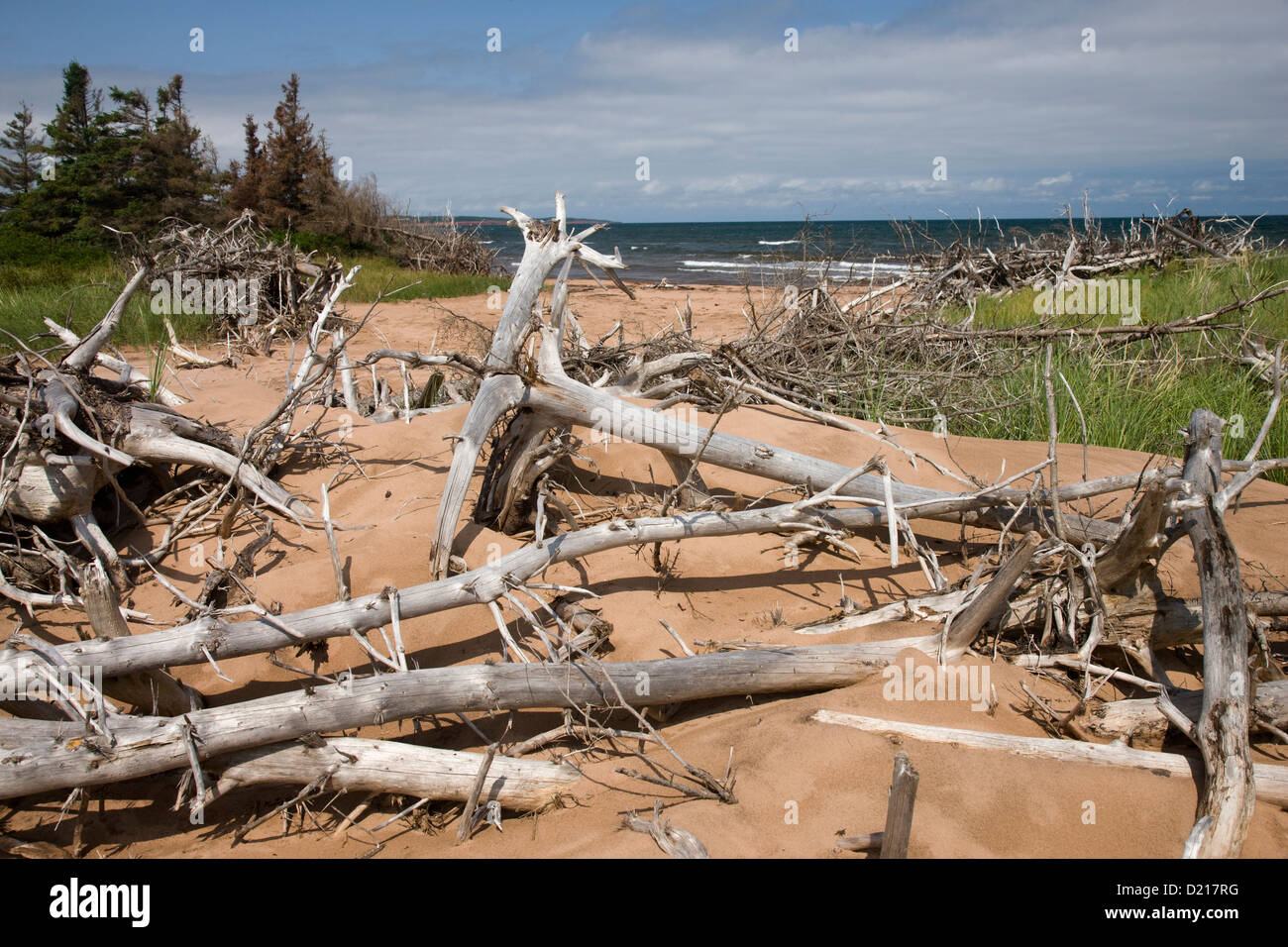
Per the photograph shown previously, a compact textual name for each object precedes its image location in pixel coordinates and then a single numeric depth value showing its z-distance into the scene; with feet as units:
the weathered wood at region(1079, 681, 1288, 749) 9.25
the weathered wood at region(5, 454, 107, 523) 12.79
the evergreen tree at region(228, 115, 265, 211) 68.96
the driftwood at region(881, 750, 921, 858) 6.75
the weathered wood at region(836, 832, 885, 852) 7.80
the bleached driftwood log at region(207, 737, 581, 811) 8.96
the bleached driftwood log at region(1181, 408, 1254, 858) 7.72
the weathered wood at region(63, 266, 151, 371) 13.99
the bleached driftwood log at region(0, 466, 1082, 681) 9.54
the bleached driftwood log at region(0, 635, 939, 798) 8.41
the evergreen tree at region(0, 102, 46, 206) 65.51
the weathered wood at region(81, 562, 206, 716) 9.48
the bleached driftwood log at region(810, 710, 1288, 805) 8.36
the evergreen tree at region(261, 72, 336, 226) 67.56
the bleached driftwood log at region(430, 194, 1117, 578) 12.71
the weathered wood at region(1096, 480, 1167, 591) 9.59
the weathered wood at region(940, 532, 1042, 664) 9.77
